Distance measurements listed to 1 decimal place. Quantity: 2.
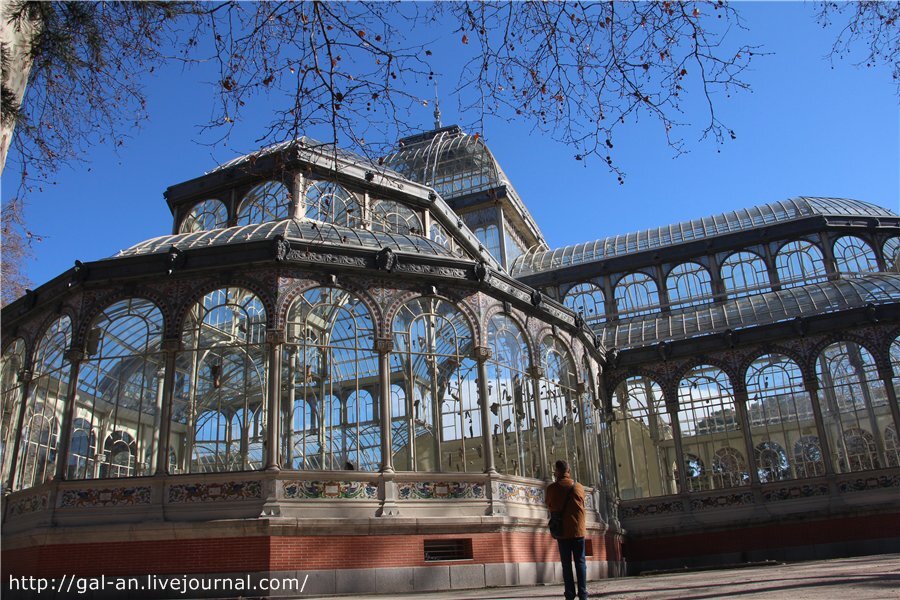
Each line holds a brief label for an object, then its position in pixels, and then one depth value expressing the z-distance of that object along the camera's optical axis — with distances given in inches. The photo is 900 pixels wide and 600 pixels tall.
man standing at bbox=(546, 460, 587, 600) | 321.1
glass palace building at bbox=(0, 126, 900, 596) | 557.0
